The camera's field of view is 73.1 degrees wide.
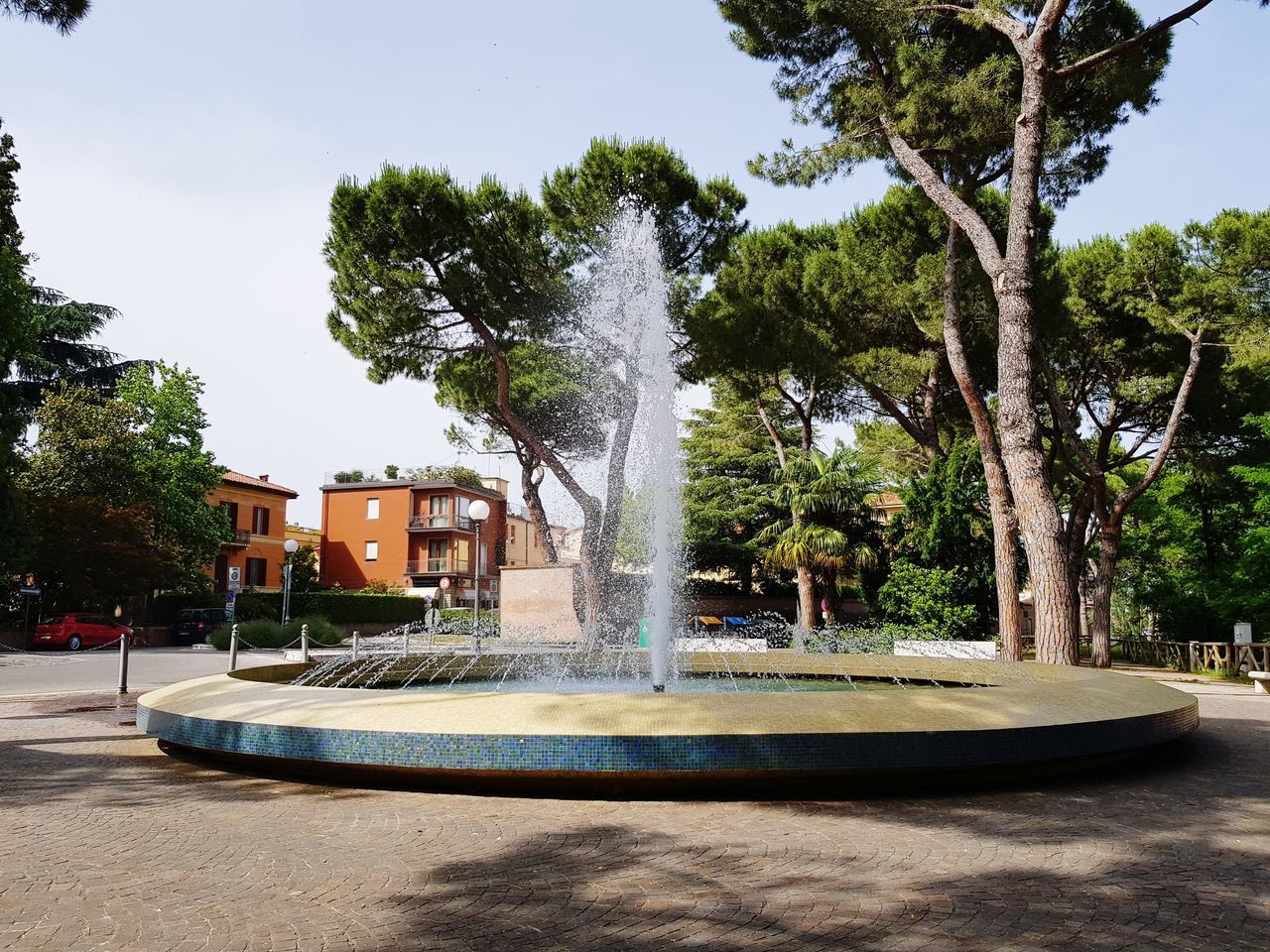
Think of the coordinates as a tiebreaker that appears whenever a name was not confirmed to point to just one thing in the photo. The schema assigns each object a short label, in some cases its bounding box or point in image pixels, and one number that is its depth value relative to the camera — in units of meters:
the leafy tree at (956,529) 19.36
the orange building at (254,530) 42.47
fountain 5.16
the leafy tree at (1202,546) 20.58
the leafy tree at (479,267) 20.02
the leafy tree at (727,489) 32.62
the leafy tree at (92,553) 27.00
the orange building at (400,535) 47.28
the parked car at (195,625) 29.53
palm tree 24.09
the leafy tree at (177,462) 31.75
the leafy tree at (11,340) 20.05
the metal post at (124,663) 11.80
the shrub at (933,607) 18.95
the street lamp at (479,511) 17.45
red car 25.58
